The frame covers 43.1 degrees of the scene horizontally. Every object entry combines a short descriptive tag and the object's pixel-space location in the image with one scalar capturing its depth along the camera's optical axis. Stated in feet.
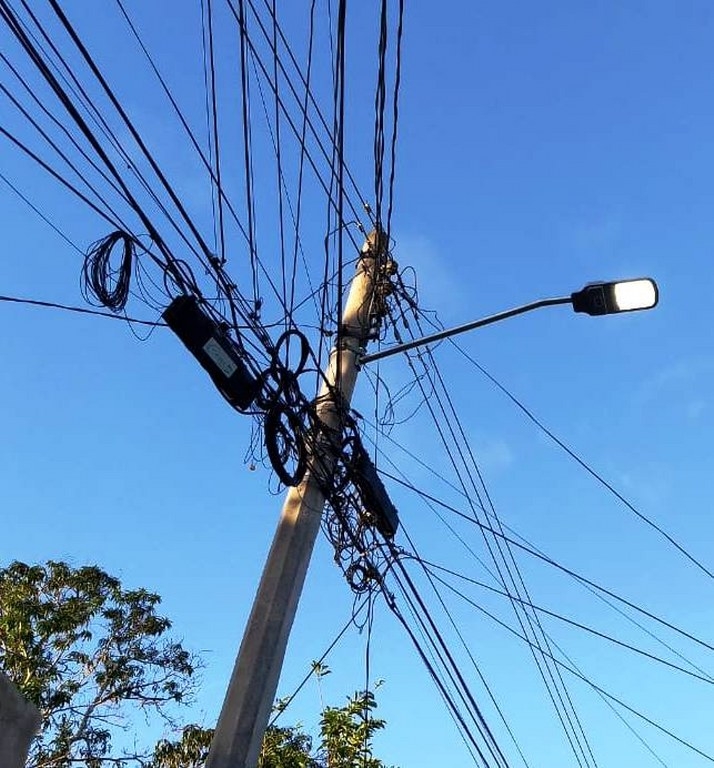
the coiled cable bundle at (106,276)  13.09
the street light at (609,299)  17.04
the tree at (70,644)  44.98
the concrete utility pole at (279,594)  12.57
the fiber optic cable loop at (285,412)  14.88
